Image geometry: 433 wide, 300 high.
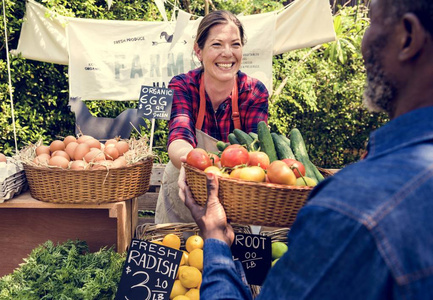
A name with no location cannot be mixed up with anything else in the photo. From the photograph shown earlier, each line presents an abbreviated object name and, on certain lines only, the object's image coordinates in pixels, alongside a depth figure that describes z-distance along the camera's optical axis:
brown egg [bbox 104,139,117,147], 2.44
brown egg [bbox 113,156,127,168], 2.26
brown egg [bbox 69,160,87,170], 2.19
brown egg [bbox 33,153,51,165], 2.21
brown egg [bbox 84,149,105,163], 2.24
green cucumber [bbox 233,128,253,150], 2.06
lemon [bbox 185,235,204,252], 2.02
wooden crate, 2.41
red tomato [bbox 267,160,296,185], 1.58
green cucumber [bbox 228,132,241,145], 2.12
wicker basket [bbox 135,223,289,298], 2.11
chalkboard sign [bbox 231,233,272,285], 1.82
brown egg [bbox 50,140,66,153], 2.38
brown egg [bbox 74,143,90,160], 2.28
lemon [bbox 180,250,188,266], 1.97
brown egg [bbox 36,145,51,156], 2.34
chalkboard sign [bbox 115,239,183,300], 1.76
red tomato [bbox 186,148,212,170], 1.73
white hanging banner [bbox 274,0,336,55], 4.55
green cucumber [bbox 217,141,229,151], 2.09
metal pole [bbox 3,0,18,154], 4.07
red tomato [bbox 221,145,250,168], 1.70
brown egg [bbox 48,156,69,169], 2.20
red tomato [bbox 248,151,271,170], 1.75
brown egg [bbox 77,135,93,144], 2.43
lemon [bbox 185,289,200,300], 1.82
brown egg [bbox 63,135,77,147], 2.45
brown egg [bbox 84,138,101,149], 2.39
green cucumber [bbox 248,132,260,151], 2.02
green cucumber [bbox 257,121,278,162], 1.98
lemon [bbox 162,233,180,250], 1.99
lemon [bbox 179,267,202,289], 1.85
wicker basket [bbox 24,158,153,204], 2.18
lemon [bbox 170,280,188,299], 1.87
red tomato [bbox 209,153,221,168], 1.84
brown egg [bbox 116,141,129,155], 2.41
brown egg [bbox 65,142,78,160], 2.33
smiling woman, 2.52
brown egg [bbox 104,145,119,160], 2.31
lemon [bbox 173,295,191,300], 1.81
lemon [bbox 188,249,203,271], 1.92
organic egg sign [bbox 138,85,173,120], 2.52
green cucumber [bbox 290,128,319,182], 1.87
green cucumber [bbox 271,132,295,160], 1.99
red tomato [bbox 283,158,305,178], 1.68
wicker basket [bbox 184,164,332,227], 1.55
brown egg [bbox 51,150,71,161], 2.27
